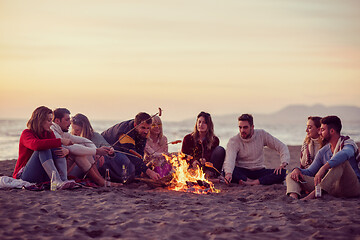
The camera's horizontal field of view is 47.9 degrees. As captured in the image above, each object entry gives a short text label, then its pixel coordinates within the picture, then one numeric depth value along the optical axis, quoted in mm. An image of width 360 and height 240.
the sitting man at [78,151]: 6414
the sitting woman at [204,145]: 7914
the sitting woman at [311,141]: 6988
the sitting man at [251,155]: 7520
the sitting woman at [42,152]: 5902
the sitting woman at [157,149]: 7957
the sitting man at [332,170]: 5603
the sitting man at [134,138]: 6965
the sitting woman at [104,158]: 7051
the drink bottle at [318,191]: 5727
